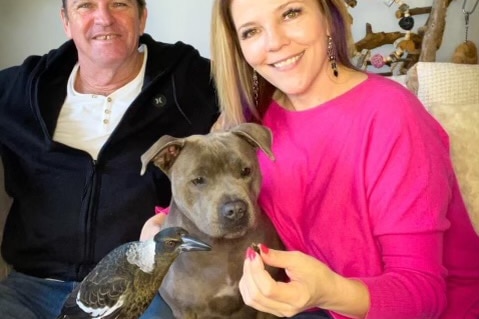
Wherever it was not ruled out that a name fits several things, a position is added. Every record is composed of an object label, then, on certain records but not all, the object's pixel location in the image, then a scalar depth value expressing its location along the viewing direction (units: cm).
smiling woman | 123
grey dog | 134
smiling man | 187
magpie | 108
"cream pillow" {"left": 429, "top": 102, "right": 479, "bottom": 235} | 167
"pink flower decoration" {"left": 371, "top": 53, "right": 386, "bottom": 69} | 256
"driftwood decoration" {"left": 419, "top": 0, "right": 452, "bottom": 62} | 241
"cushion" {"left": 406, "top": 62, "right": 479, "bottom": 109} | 204
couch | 176
